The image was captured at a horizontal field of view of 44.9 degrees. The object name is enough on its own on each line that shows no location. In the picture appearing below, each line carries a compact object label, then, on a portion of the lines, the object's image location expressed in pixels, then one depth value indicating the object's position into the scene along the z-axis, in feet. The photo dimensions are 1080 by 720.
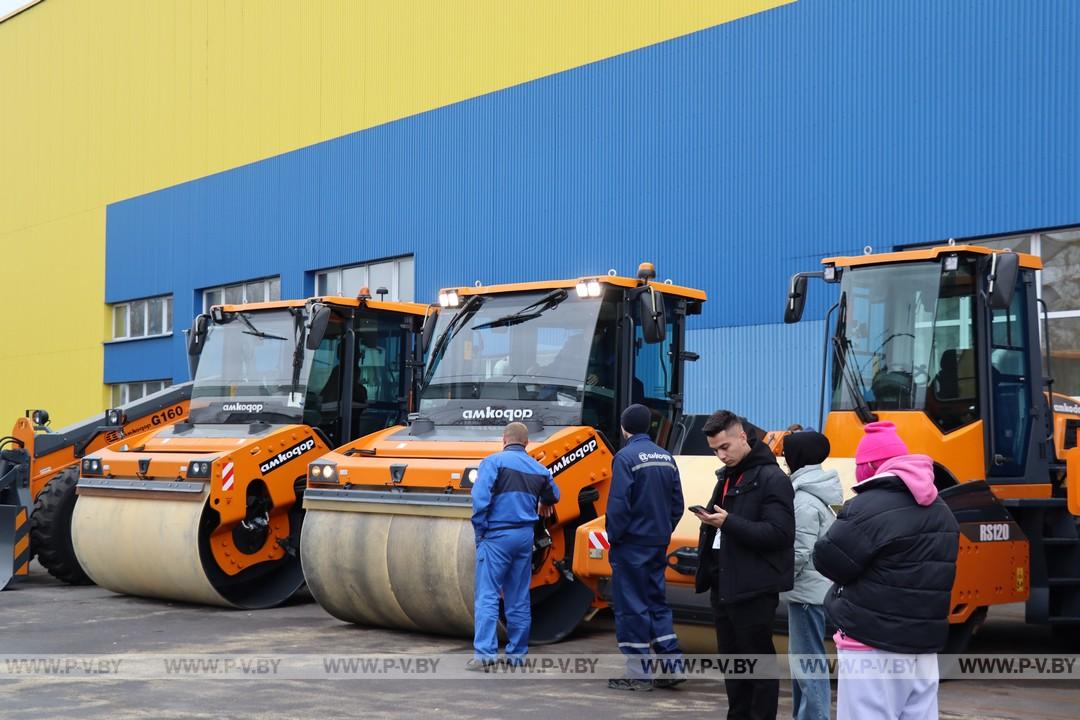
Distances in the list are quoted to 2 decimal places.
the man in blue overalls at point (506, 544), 29.09
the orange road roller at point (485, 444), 32.01
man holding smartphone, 20.44
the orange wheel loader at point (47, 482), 44.50
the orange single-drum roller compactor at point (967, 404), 28.37
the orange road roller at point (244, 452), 38.17
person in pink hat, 16.11
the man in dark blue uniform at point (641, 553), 26.05
